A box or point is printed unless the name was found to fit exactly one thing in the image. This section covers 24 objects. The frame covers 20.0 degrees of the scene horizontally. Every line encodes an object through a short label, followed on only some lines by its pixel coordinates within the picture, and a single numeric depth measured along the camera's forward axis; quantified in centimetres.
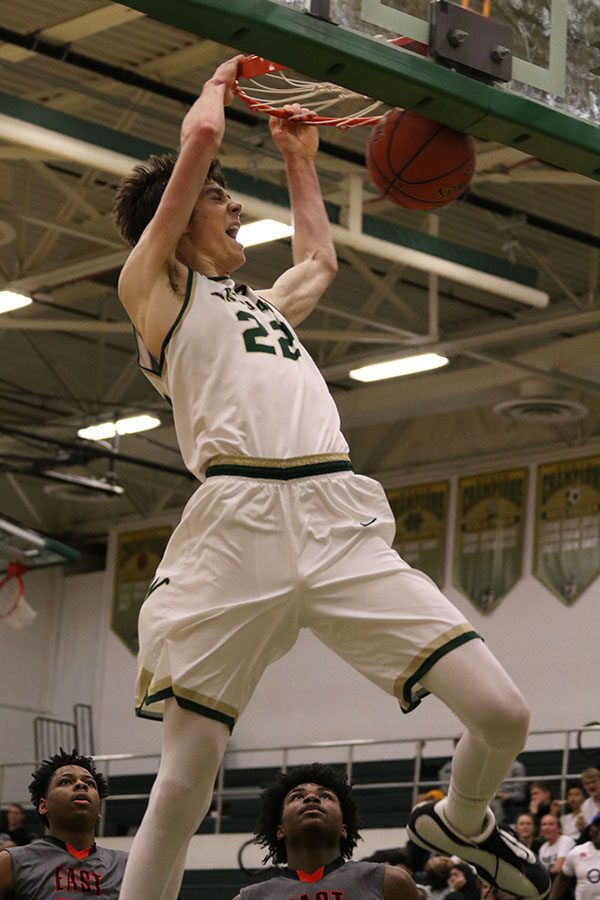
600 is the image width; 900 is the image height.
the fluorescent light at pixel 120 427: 1927
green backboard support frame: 466
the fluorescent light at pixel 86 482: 1898
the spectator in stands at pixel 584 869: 1093
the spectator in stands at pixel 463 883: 995
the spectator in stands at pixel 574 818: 1400
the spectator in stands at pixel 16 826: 1630
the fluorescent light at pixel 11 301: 1537
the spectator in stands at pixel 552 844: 1328
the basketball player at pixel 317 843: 567
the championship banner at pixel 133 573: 2355
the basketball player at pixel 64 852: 603
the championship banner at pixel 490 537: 2000
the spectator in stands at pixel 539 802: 1479
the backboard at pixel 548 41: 502
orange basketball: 532
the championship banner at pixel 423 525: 2075
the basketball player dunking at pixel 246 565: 429
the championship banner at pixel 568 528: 1927
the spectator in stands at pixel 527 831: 1362
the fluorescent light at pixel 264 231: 1302
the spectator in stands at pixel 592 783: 1279
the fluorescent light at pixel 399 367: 1680
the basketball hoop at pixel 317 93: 497
